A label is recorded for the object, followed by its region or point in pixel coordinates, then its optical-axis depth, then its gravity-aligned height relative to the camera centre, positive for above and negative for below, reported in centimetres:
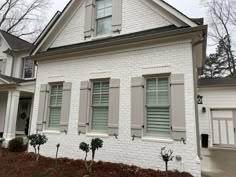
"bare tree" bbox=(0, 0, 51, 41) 2296 +1177
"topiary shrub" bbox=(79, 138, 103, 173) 555 -85
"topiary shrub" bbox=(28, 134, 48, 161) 668 -87
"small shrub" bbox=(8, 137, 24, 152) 874 -143
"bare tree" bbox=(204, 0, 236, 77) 2066 +1052
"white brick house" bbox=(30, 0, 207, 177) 573 +127
